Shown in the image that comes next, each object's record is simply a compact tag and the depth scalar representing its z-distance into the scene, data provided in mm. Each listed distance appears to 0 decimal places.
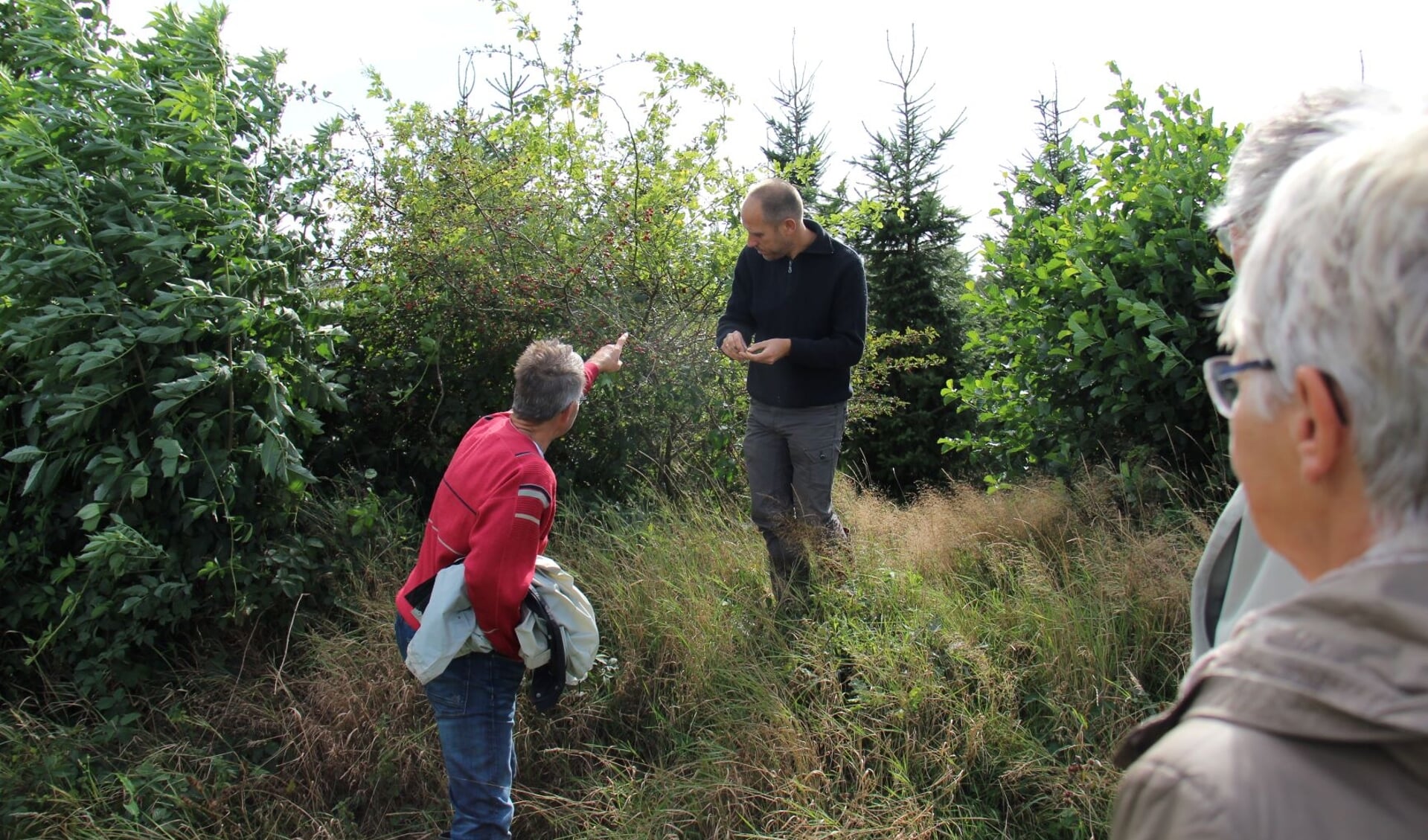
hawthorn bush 6035
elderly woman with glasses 829
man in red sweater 3100
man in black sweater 4652
